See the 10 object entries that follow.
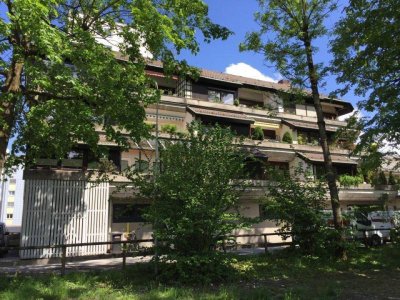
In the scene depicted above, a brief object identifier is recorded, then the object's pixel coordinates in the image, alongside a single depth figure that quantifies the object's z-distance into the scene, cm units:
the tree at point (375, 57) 1131
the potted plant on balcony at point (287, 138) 3322
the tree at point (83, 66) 970
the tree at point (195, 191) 1058
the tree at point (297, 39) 1702
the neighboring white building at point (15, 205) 7478
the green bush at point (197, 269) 1026
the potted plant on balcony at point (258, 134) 3142
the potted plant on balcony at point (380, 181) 3449
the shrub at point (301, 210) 1484
